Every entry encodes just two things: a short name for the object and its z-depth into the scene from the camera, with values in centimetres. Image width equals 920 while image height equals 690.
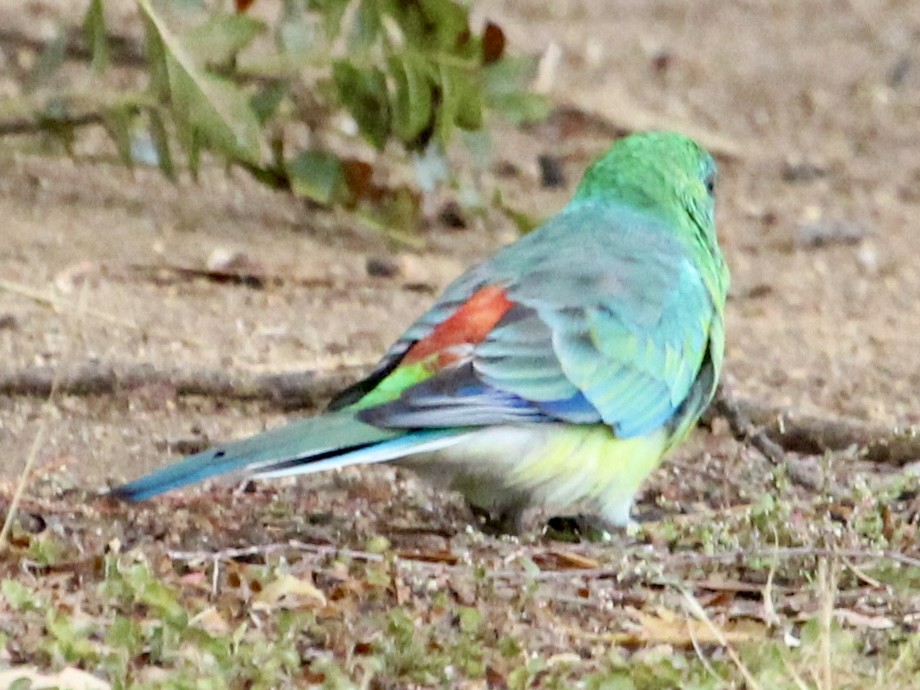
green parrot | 653
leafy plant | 1049
